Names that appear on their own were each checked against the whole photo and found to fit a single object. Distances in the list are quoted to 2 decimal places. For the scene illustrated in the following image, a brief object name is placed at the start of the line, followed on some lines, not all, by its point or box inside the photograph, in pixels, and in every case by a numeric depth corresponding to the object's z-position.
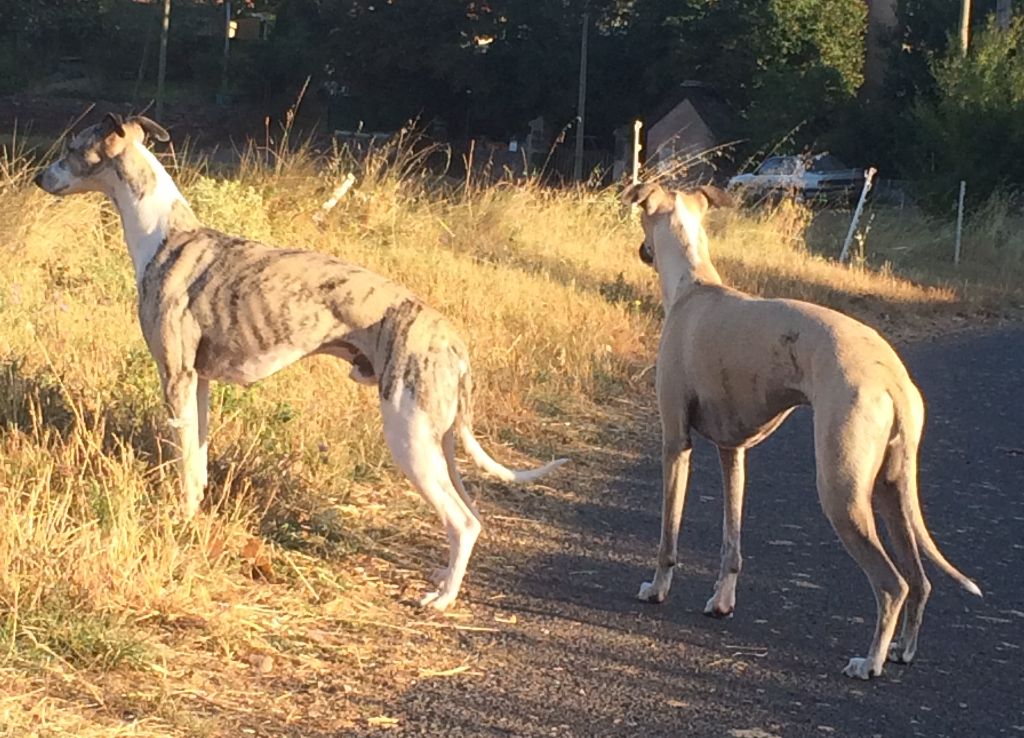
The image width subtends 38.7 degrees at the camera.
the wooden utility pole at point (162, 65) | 41.16
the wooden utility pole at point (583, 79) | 45.50
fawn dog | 4.91
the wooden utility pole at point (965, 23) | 30.91
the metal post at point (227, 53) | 50.72
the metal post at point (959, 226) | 22.55
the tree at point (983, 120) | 28.09
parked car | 21.75
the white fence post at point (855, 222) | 19.55
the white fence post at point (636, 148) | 17.11
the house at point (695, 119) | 47.28
